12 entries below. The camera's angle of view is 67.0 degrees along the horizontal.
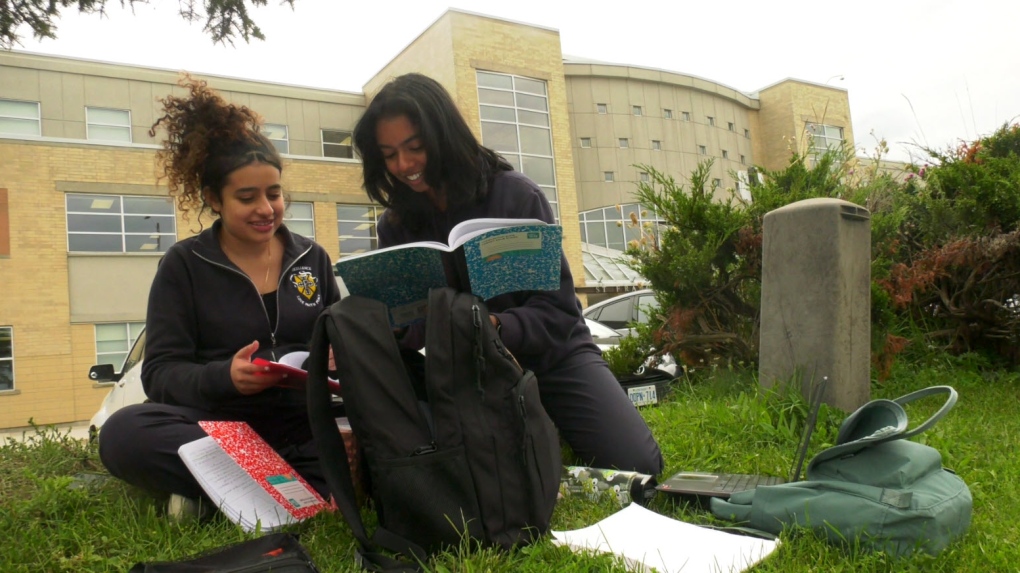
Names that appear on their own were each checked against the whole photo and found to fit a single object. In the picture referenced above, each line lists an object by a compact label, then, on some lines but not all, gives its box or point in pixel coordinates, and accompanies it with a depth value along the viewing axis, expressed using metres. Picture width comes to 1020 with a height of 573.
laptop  2.66
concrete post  3.97
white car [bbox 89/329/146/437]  6.19
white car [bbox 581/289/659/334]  8.50
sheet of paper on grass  2.00
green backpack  2.10
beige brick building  21.50
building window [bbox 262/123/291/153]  27.31
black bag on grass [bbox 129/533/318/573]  1.98
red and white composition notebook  2.59
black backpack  2.18
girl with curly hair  2.99
